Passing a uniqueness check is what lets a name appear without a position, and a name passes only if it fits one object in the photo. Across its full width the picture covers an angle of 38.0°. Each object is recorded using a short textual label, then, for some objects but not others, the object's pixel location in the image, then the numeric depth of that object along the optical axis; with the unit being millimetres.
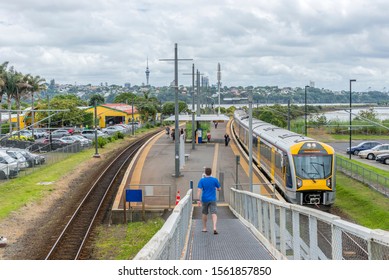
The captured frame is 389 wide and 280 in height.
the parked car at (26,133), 67481
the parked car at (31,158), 37512
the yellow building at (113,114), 87438
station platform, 10758
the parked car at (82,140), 51494
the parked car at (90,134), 59622
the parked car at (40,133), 70188
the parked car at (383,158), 43938
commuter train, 23306
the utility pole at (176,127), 30480
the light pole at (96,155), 43750
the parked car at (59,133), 63462
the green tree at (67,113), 73312
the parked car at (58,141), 51072
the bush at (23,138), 58600
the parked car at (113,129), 67250
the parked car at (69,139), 52184
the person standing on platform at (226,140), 50178
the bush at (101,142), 51509
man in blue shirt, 12352
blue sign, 23344
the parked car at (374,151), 47166
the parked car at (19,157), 35522
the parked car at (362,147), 50094
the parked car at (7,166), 32438
